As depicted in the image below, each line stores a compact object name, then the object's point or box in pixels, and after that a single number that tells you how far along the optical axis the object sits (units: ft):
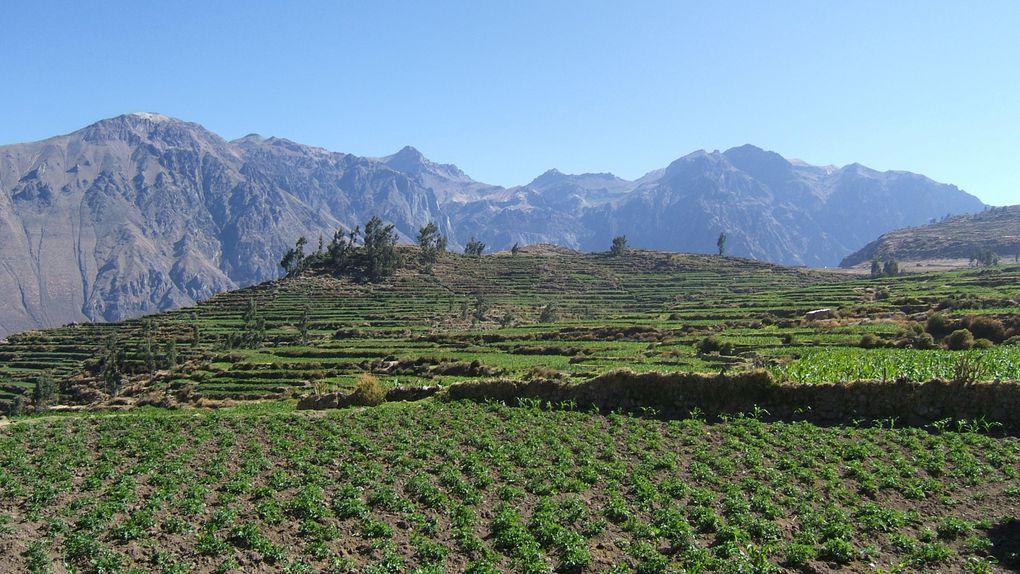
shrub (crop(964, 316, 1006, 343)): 187.42
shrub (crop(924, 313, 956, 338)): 201.98
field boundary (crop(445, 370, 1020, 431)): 94.38
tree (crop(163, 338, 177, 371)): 308.67
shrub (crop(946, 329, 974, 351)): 178.50
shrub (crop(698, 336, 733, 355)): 211.20
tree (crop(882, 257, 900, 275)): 592.03
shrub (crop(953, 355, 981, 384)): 96.37
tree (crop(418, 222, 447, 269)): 612.70
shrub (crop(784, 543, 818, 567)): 50.88
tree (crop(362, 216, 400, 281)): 549.13
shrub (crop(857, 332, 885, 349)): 189.37
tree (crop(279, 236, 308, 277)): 575.34
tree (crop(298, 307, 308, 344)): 360.81
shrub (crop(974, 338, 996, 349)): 171.39
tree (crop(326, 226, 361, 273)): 576.85
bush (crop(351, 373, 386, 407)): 131.34
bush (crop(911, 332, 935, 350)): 183.05
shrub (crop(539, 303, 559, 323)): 394.73
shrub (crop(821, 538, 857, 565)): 51.62
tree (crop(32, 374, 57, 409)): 273.13
